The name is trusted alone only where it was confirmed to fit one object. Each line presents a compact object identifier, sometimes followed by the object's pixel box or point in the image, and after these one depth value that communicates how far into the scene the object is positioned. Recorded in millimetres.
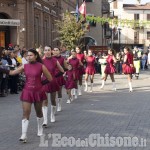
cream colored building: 89750
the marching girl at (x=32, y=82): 8953
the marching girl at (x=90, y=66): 19516
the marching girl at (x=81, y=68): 17534
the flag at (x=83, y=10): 31908
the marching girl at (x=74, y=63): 16328
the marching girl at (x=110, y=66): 20258
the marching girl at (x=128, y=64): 19688
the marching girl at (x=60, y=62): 12570
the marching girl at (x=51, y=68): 10906
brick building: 28908
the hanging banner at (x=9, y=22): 24275
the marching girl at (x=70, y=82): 15094
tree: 30611
